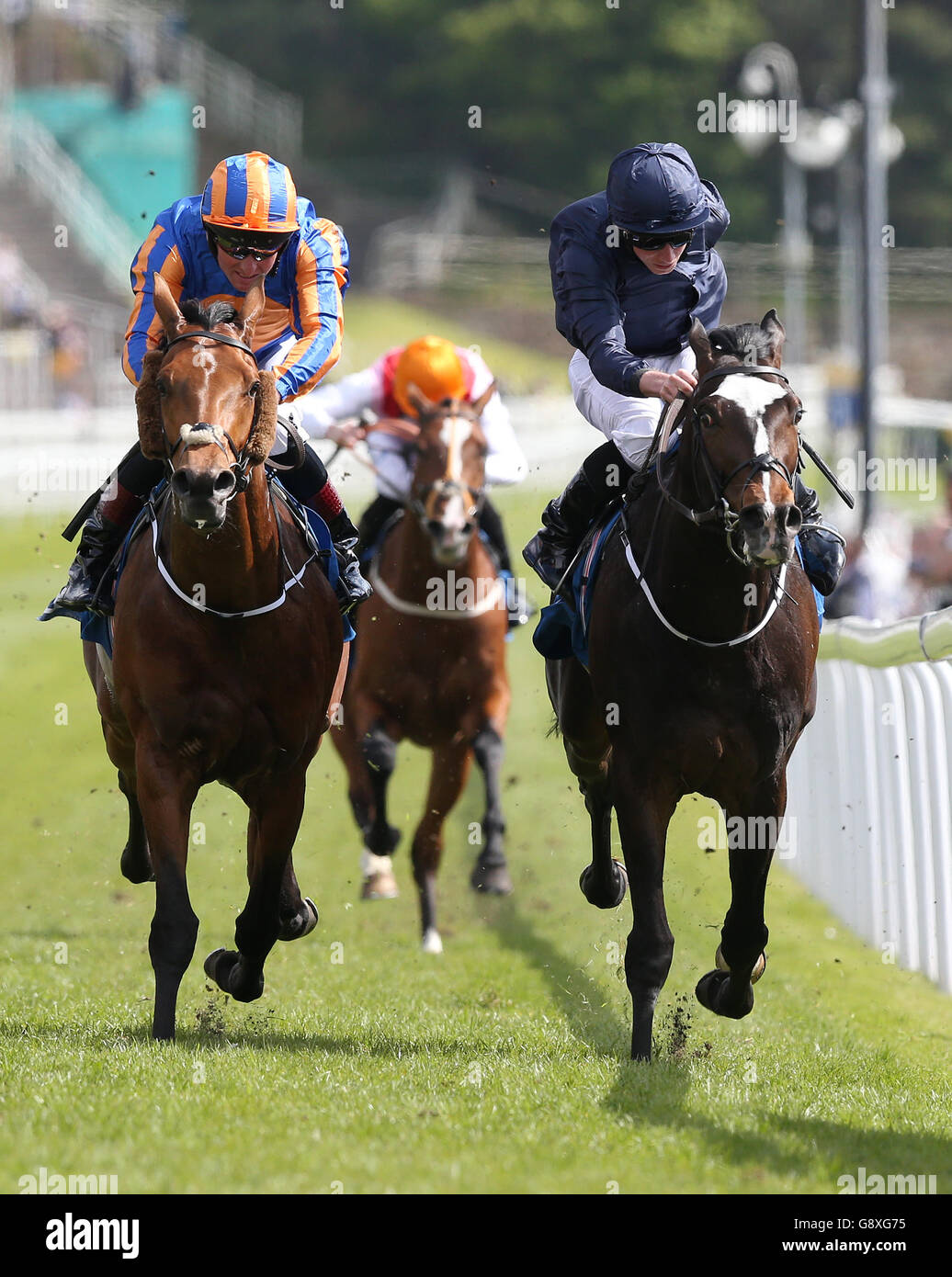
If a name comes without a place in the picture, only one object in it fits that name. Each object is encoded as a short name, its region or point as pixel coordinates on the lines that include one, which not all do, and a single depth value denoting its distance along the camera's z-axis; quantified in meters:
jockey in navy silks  12.14
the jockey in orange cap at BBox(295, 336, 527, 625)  18.56
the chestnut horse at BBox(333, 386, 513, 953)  17.56
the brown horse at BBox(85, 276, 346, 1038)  10.77
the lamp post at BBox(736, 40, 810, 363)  41.06
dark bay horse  11.09
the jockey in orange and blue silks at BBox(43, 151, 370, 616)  12.00
